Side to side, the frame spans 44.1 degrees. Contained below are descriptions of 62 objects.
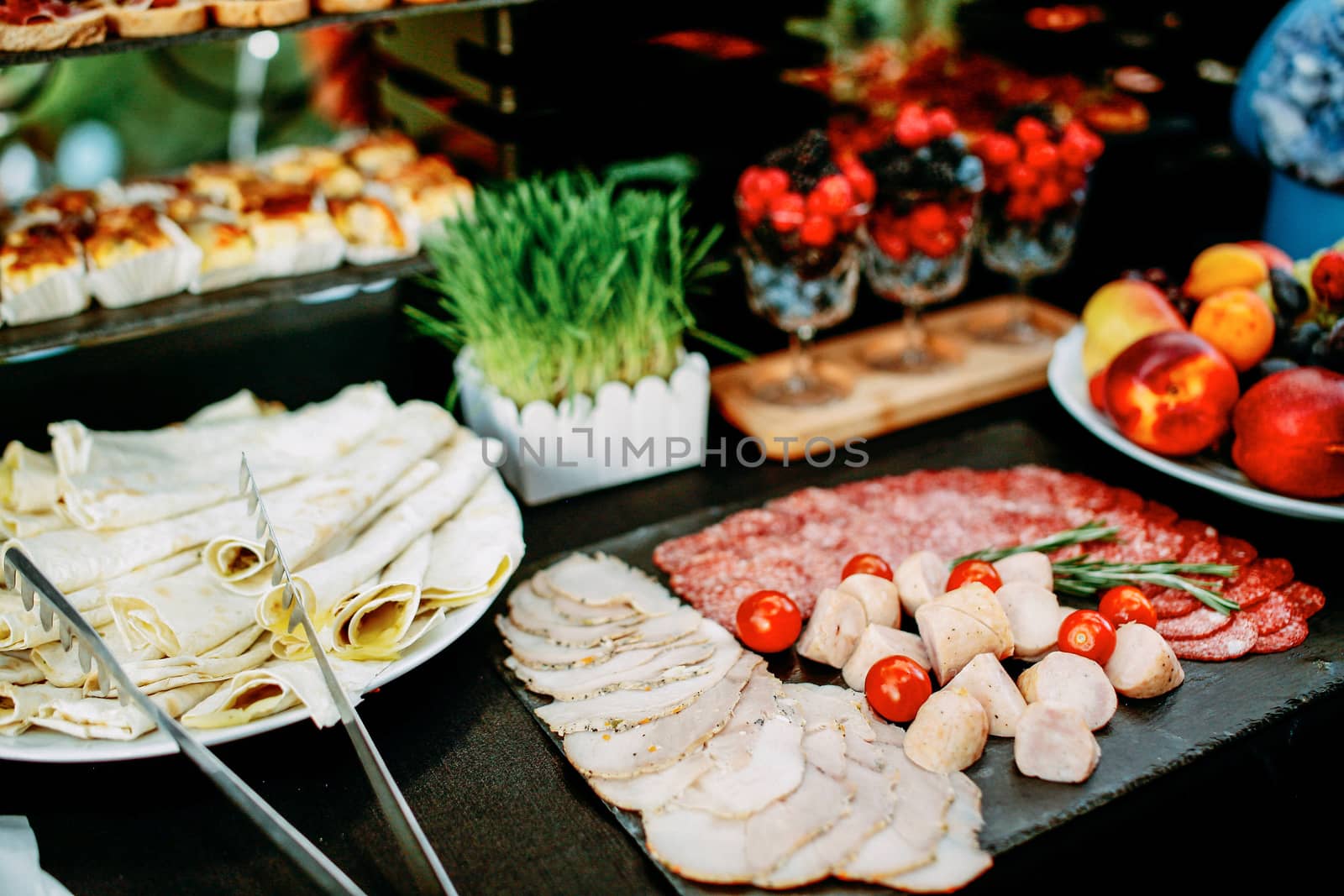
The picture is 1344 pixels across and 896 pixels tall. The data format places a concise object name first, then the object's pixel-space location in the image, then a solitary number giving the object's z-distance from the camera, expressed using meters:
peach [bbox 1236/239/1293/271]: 0.99
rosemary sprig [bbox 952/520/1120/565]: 0.87
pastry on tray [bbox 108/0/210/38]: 0.89
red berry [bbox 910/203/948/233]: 1.02
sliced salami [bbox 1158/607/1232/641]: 0.82
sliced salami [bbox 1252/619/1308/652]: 0.82
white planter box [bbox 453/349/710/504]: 0.96
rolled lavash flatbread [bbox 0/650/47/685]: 0.75
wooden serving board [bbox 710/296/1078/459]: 1.03
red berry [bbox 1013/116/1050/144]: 1.05
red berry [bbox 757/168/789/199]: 0.97
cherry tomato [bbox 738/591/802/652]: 0.81
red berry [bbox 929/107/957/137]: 1.02
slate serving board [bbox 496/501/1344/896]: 0.72
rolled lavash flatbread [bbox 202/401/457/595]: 0.79
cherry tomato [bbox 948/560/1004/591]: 0.82
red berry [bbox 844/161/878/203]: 0.99
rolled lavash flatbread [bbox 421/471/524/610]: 0.80
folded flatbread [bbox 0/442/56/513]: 0.84
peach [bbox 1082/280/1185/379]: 0.97
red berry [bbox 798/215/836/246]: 0.97
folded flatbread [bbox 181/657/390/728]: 0.73
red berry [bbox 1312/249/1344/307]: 0.94
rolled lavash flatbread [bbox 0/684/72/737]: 0.73
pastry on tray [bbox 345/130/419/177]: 1.10
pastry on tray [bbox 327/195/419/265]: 1.01
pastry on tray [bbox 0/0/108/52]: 0.86
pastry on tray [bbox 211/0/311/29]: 0.90
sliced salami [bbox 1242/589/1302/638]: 0.83
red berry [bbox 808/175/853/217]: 0.96
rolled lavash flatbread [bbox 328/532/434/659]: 0.77
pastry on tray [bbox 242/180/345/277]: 0.98
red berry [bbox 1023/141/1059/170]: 1.05
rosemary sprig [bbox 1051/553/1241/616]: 0.85
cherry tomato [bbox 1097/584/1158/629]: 0.81
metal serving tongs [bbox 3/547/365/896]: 0.65
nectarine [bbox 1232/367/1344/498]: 0.87
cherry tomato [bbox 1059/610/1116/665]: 0.78
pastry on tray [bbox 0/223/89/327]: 0.91
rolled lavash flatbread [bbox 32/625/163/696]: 0.75
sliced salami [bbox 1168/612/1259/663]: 0.81
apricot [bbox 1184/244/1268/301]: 0.98
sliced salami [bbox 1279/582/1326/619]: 0.85
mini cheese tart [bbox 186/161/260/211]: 1.06
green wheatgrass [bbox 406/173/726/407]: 0.93
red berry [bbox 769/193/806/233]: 0.97
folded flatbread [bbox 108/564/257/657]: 0.76
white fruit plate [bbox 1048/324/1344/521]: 0.88
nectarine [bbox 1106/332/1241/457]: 0.91
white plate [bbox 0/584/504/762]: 0.72
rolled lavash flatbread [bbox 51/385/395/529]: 0.82
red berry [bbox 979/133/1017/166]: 1.05
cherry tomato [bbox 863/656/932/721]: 0.76
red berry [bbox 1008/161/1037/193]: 1.06
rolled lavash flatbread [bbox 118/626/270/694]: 0.74
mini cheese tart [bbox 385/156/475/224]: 1.03
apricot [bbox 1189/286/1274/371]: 0.94
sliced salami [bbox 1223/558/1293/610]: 0.85
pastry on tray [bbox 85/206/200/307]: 0.94
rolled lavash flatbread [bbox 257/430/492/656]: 0.76
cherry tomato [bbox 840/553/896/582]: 0.85
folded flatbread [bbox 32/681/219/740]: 0.72
